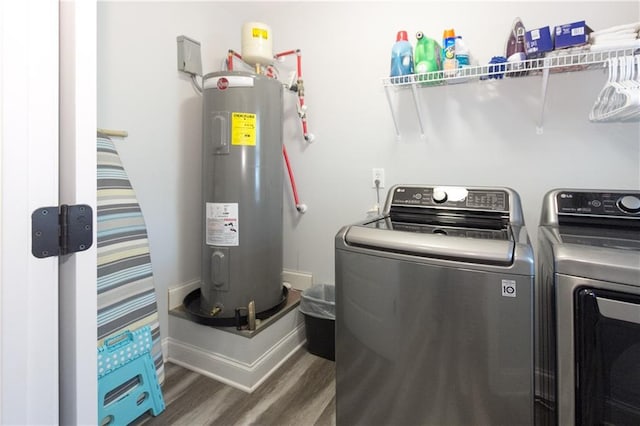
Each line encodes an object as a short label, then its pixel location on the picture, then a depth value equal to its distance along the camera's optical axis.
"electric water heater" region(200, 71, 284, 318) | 1.75
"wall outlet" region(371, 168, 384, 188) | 2.06
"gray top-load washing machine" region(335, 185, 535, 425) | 0.97
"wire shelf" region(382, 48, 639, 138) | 1.33
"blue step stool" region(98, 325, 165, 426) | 1.33
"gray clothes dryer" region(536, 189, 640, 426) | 0.84
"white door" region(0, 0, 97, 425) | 0.59
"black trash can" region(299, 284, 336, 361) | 1.95
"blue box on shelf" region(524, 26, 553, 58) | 1.39
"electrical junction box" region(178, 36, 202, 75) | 1.96
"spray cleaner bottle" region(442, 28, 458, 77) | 1.59
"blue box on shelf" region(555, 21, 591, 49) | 1.33
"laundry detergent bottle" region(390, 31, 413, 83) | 1.71
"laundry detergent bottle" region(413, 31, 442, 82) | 1.64
